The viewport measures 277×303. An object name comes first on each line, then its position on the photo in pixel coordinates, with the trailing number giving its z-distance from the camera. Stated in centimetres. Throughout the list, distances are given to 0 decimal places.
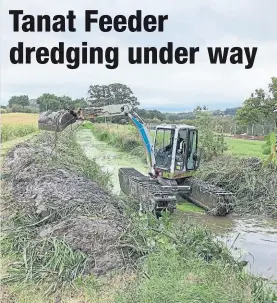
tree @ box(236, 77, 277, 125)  3925
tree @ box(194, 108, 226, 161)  1928
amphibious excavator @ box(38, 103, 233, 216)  1114
